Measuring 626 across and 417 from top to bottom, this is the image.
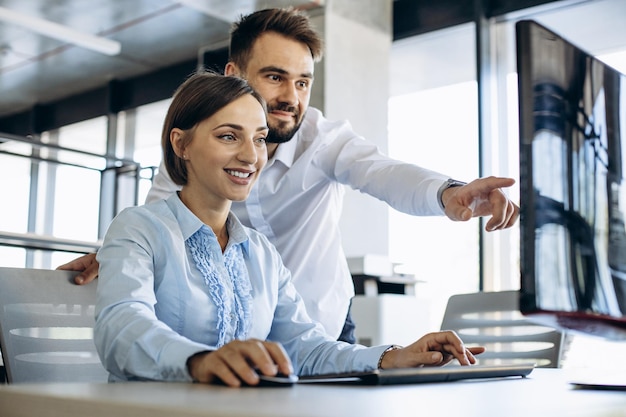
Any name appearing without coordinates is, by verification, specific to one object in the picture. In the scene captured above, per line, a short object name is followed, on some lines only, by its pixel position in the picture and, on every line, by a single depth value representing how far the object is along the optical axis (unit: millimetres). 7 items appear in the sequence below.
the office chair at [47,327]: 1282
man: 1936
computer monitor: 733
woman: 965
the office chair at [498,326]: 1875
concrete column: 5035
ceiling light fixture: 5328
